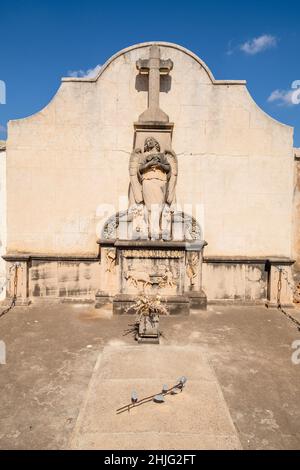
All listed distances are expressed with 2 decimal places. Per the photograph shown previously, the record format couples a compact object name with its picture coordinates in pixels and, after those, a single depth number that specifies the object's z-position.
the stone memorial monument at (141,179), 10.91
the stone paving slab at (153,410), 4.32
